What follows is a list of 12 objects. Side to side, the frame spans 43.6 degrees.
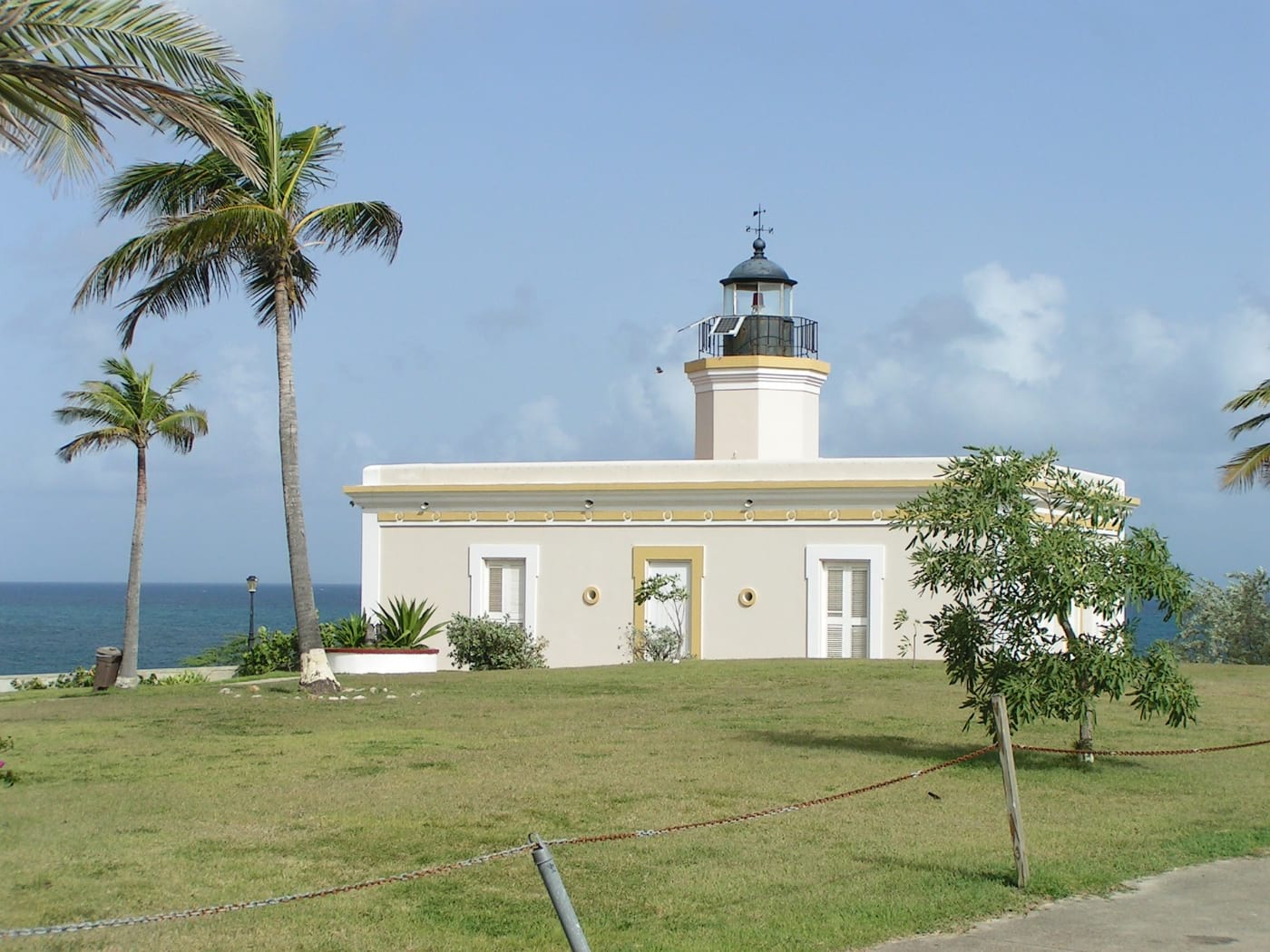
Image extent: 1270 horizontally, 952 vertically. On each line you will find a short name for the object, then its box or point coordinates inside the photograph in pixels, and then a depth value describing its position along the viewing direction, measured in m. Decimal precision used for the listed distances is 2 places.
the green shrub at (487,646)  25.88
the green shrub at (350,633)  25.08
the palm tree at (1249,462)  26.75
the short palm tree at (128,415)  28.62
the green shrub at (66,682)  28.14
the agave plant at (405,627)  25.00
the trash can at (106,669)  25.98
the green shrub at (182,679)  26.61
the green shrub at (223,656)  35.00
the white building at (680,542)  25.69
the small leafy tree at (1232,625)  30.56
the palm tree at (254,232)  18.70
